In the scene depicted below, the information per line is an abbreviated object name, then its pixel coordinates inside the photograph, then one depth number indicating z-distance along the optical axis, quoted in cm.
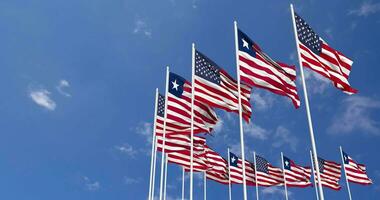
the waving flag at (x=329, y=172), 3603
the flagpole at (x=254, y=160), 3517
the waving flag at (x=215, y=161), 3056
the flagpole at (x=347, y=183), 3697
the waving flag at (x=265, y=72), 1744
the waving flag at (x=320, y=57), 1661
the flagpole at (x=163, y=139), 2311
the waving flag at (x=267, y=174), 3522
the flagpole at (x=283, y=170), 3591
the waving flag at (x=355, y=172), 3692
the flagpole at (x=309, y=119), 1359
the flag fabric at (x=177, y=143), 2394
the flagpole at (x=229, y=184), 3297
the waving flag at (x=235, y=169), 3328
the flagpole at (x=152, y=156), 2732
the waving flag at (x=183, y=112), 2184
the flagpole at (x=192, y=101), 1928
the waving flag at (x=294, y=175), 3600
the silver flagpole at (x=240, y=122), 1557
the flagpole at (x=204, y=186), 3578
